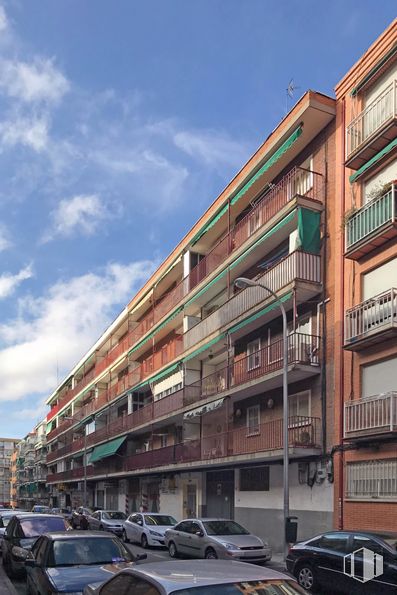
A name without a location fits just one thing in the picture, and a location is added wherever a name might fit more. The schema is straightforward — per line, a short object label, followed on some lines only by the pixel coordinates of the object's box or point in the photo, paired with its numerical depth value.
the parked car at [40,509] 43.56
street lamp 17.61
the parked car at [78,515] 32.43
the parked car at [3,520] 18.42
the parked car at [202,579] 4.68
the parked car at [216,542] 16.95
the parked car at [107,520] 30.09
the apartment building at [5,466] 157.00
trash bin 16.69
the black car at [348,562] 10.77
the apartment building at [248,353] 20.95
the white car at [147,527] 24.50
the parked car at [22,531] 13.11
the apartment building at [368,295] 17.24
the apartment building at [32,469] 89.89
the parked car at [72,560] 8.32
